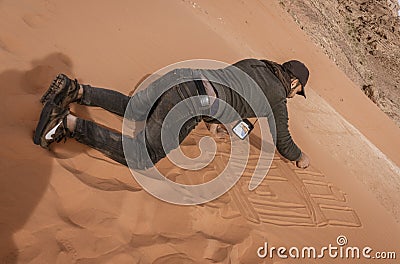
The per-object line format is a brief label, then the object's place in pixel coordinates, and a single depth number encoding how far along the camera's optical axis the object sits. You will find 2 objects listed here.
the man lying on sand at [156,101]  3.20
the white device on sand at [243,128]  3.66
